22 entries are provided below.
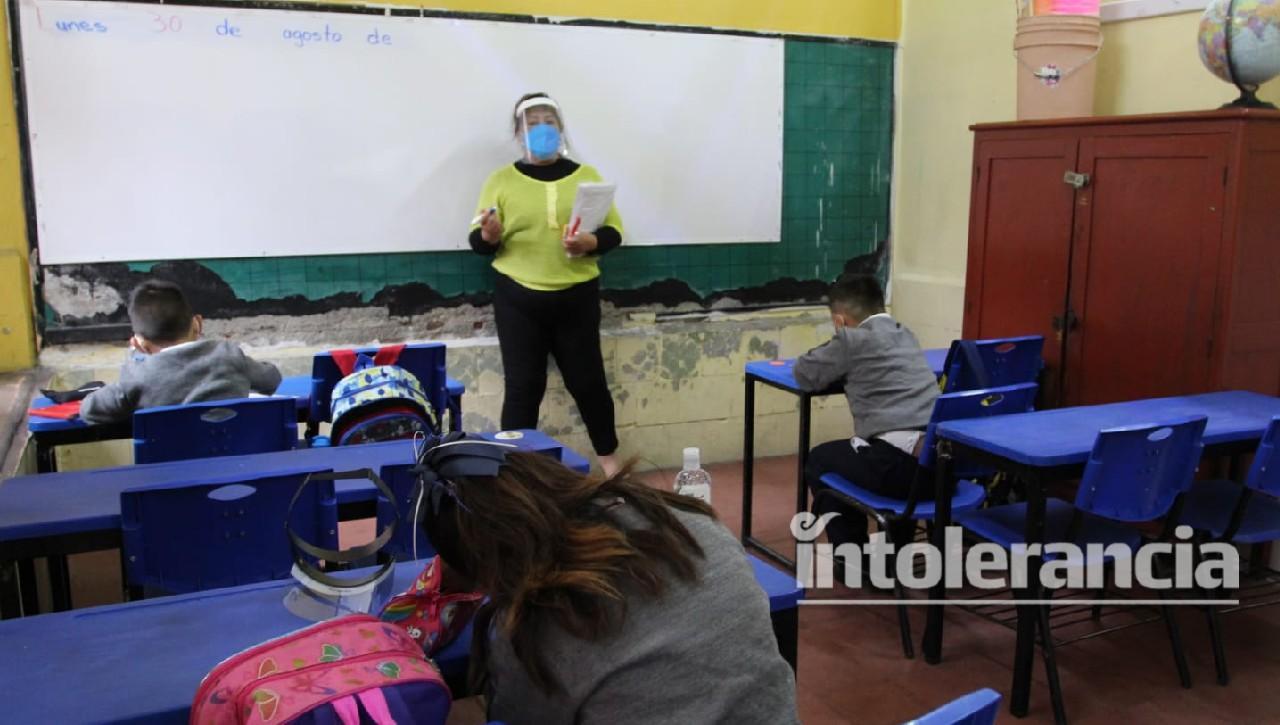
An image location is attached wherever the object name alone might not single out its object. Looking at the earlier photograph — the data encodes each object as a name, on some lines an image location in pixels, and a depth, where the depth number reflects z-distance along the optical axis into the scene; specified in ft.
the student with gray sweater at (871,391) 10.93
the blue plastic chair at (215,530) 6.66
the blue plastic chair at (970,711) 3.62
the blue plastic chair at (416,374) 11.55
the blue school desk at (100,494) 6.78
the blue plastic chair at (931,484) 10.18
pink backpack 3.79
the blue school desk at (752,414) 12.32
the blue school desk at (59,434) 10.46
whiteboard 13.48
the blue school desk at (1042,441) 8.87
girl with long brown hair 3.84
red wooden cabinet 11.59
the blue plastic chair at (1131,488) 8.70
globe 11.47
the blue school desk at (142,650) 4.34
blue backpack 9.98
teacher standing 14.98
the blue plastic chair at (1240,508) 9.37
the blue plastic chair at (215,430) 9.07
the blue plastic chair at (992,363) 12.18
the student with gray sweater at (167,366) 10.05
